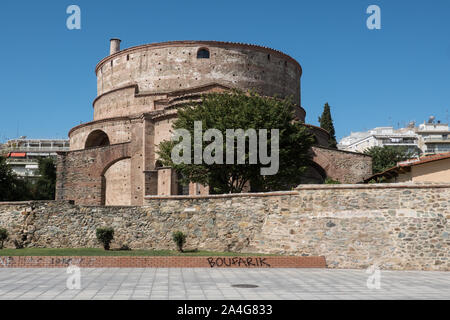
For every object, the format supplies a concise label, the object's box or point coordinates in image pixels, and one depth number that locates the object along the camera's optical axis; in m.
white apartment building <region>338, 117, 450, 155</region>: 81.81
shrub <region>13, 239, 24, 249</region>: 21.03
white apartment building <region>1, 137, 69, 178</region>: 91.69
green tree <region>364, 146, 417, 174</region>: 47.74
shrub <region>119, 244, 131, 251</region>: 19.94
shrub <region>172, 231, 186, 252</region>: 18.72
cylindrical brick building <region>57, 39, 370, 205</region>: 31.06
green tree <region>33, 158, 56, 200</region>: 45.03
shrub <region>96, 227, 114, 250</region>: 19.48
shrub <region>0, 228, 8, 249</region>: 20.76
